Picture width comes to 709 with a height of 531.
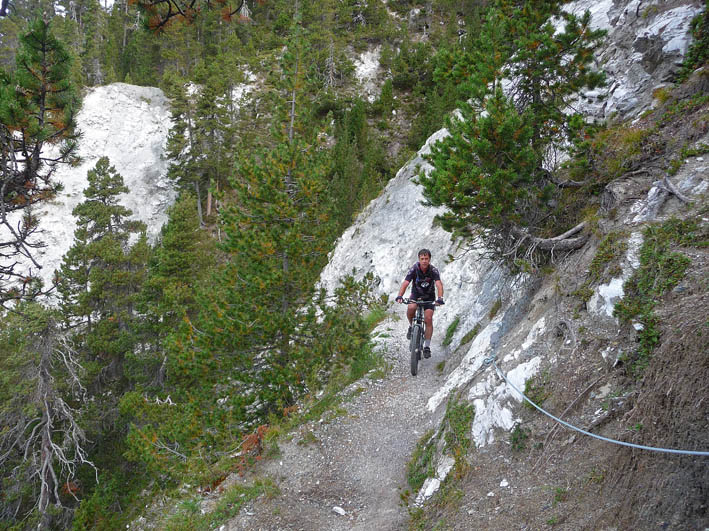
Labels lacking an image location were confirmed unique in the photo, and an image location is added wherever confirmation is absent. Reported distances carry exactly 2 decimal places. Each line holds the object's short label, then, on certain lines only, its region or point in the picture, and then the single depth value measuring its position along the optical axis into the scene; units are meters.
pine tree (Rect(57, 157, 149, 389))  19.03
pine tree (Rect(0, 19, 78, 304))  5.39
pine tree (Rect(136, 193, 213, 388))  17.30
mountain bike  7.79
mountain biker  7.54
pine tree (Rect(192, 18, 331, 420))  9.10
